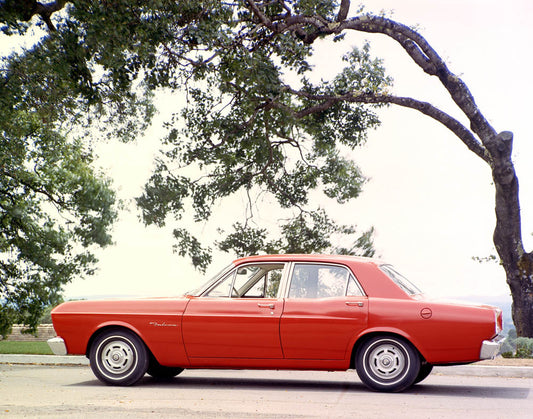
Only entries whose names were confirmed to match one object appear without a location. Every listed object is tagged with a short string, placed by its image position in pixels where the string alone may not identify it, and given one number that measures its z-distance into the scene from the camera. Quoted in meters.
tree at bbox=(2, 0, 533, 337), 16.95
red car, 8.79
